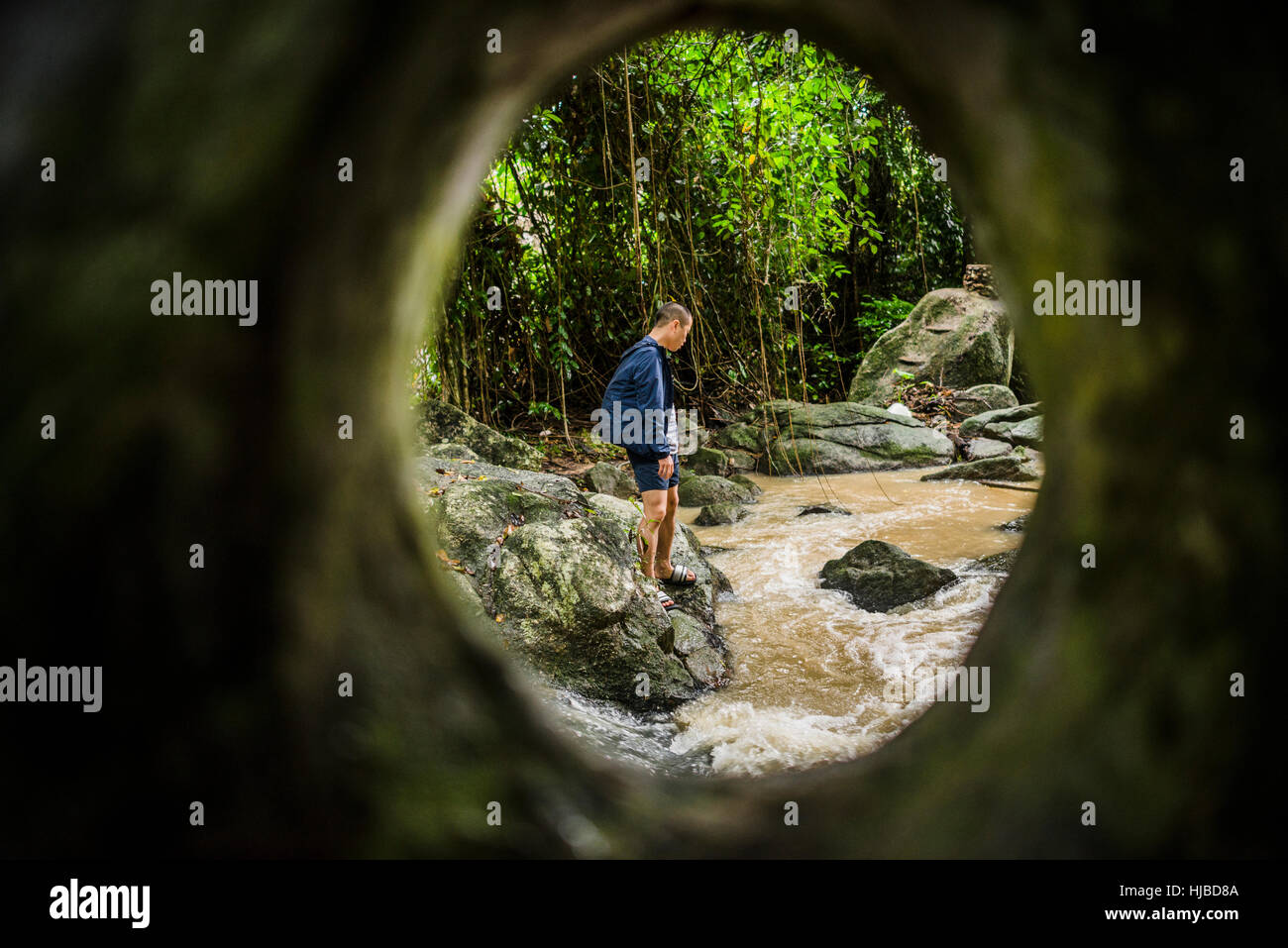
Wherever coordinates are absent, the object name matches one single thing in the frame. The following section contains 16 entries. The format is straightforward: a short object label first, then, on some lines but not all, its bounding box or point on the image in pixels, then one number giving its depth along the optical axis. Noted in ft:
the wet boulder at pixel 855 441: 31.01
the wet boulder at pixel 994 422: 34.09
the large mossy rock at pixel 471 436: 23.08
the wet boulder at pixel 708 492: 25.89
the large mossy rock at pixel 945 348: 41.50
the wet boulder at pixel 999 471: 27.76
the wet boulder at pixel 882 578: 16.34
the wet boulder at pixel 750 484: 27.27
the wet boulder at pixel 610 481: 24.94
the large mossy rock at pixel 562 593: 11.87
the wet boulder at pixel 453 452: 18.71
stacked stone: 44.04
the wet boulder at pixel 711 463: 29.89
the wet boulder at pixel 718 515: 23.83
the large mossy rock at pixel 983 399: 38.88
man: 15.71
